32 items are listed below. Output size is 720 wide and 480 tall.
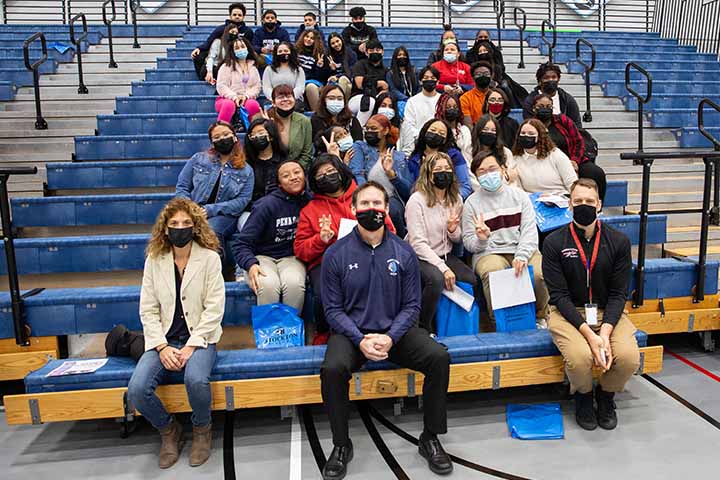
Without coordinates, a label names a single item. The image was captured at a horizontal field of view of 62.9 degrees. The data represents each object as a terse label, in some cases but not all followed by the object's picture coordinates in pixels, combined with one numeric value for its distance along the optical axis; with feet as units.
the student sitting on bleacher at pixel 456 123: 15.14
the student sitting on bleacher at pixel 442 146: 12.87
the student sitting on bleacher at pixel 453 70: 20.26
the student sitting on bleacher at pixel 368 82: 17.07
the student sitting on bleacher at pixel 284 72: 18.53
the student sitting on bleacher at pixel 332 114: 15.57
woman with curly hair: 9.12
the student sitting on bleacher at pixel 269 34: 22.59
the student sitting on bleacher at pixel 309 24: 22.62
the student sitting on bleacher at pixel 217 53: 20.33
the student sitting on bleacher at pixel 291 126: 14.57
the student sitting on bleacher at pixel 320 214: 11.09
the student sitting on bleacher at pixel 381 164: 13.14
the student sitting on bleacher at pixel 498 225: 11.59
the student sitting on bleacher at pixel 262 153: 13.25
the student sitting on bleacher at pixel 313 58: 20.36
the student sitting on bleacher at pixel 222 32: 21.75
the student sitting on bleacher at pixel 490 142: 13.91
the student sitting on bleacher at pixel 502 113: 16.07
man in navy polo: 8.93
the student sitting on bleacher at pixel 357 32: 22.74
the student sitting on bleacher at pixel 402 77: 20.02
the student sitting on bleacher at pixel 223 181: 12.73
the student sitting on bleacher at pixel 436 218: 11.37
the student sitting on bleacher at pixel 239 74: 18.93
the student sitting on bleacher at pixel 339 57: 21.07
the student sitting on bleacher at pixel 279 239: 10.93
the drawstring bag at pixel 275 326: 10.59
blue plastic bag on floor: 9.49
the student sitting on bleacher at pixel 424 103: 16.90
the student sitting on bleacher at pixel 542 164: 13.67
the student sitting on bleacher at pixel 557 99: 17.10
